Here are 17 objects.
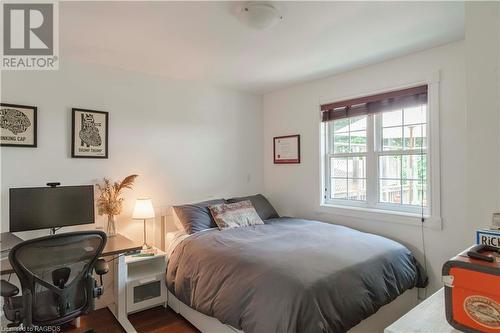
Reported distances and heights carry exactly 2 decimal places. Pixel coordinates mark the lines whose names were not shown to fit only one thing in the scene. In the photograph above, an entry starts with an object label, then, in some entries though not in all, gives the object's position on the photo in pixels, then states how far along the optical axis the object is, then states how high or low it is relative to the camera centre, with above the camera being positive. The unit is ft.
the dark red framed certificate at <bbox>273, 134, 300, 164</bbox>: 12.17 +0.52
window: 9.01 +0.56
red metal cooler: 2.85 -1.27
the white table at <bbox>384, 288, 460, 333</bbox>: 3.05 -1.69
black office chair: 5.29 -2.16
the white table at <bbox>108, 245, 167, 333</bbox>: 8.05 -3.39
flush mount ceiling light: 5.98 +3.30
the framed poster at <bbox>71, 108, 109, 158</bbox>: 8.96 +1.13
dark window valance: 8.81 +2.18
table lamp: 9.36 -1.36
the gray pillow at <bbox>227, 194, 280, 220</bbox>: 11.58 -1.55
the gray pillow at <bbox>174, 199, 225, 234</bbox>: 9.65 -1.67
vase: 8.97 -1.80
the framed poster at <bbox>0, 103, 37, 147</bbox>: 7.82 +1.22
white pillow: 9.90 -1.85
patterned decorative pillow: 10.01 -1.67
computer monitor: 7.31 -1.01
